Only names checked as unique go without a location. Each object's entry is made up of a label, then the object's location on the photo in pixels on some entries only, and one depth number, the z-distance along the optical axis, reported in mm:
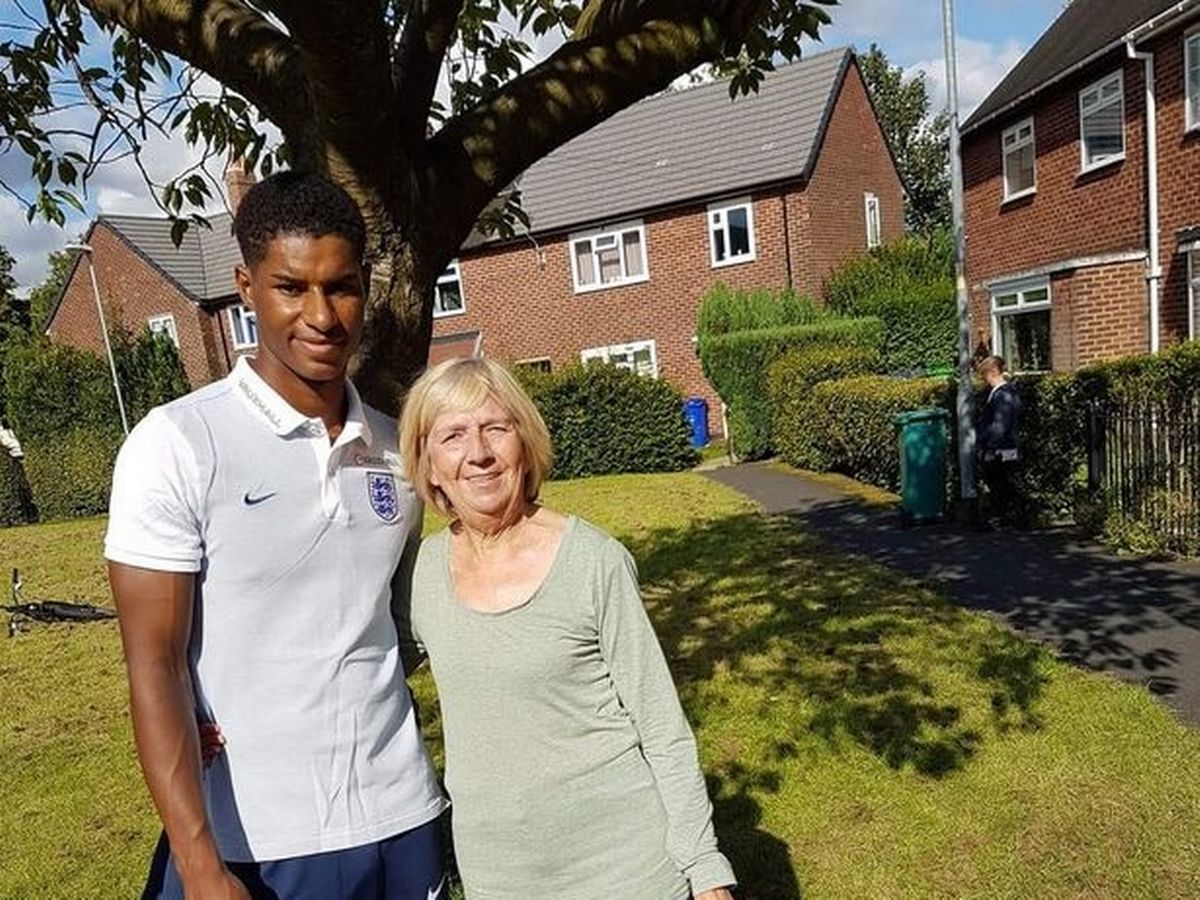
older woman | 1778
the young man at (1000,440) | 8852
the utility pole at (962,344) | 9234
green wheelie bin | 9430
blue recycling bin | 21256
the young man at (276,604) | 1472
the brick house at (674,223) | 22047
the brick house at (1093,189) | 12820
